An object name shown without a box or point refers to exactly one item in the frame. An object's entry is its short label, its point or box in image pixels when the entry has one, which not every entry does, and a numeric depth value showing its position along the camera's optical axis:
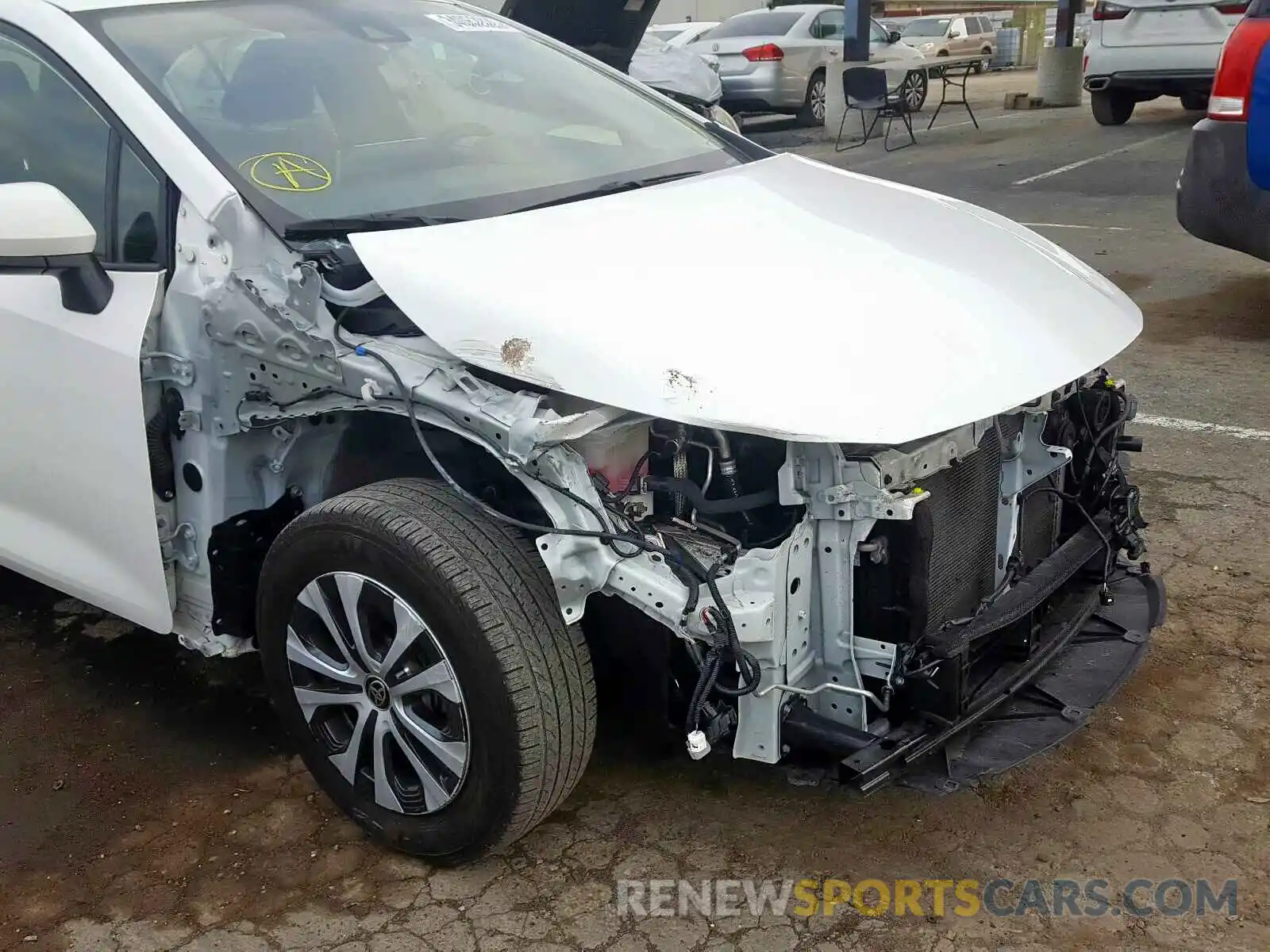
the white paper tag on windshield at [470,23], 3.58
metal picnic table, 16.70
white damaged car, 2.27
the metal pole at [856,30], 15.05
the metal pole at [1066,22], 16.86
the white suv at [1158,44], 11.41
